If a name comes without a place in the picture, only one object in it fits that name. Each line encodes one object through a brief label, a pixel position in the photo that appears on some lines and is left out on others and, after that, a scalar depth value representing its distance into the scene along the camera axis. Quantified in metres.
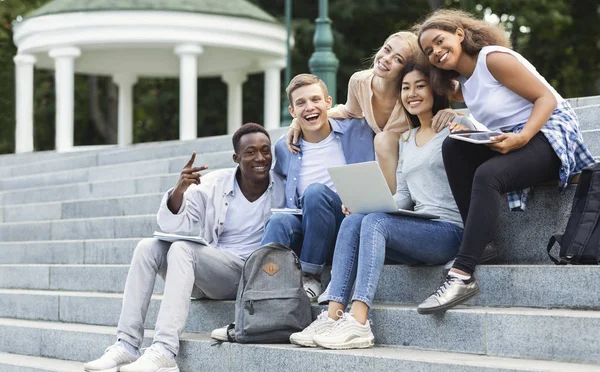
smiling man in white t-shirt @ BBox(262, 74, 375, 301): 5.59
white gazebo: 17.52
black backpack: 4.85
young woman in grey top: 5.02
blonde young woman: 5.71
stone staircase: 4.64
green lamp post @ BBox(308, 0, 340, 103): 12.88
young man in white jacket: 5.52
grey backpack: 5.31
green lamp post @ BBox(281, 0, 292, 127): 14.76
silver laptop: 5.12
